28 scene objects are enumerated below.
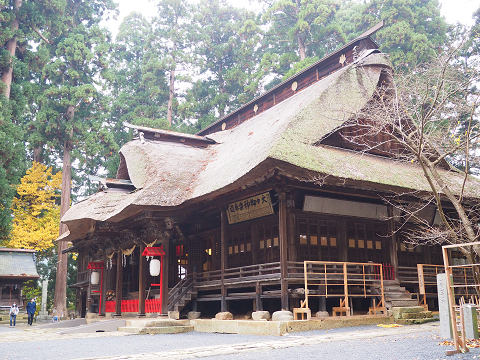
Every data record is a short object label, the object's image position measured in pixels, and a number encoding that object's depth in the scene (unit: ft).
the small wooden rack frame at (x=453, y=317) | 20.88
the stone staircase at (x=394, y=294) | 39.40
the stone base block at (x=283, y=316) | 35.40
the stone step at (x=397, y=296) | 39.99
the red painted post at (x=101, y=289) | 59.52
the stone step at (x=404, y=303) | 39.24
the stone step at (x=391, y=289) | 40.21
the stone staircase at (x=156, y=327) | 41.06
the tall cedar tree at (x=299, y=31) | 106.93
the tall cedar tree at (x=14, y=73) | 76.18
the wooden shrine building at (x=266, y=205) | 39.43
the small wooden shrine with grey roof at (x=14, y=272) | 82.64
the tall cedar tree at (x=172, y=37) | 122.52
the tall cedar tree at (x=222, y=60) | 117.29
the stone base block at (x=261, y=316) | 37.86
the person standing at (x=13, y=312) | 67.26
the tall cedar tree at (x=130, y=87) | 111.75
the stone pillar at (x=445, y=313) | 21.49
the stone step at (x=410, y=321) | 36.81
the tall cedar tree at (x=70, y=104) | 90.79
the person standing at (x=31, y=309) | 66.28
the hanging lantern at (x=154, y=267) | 46.75
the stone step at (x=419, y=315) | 37.42
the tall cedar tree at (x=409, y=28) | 90.05
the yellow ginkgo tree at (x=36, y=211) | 92.68
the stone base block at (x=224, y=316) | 41.57
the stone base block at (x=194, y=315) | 46.23
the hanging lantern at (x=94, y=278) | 61.11
